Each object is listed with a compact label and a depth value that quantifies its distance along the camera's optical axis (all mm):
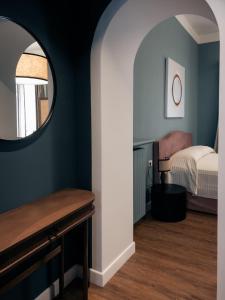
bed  3307
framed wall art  3918
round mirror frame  1446
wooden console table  1075
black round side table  3086
